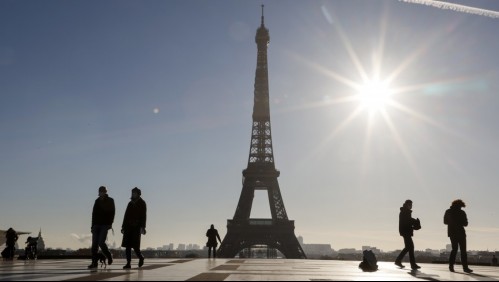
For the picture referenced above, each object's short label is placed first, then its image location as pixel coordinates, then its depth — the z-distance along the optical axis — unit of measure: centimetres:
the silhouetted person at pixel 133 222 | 1259
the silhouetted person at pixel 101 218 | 1246
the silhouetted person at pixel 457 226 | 1355
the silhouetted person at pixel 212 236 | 2820
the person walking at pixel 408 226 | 1438
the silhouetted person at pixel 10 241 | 2462
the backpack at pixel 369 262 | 1293
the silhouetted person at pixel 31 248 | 2454
